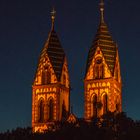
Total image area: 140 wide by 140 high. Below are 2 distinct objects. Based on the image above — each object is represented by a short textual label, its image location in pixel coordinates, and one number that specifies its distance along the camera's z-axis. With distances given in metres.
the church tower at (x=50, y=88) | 85.25
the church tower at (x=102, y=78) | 83.12
